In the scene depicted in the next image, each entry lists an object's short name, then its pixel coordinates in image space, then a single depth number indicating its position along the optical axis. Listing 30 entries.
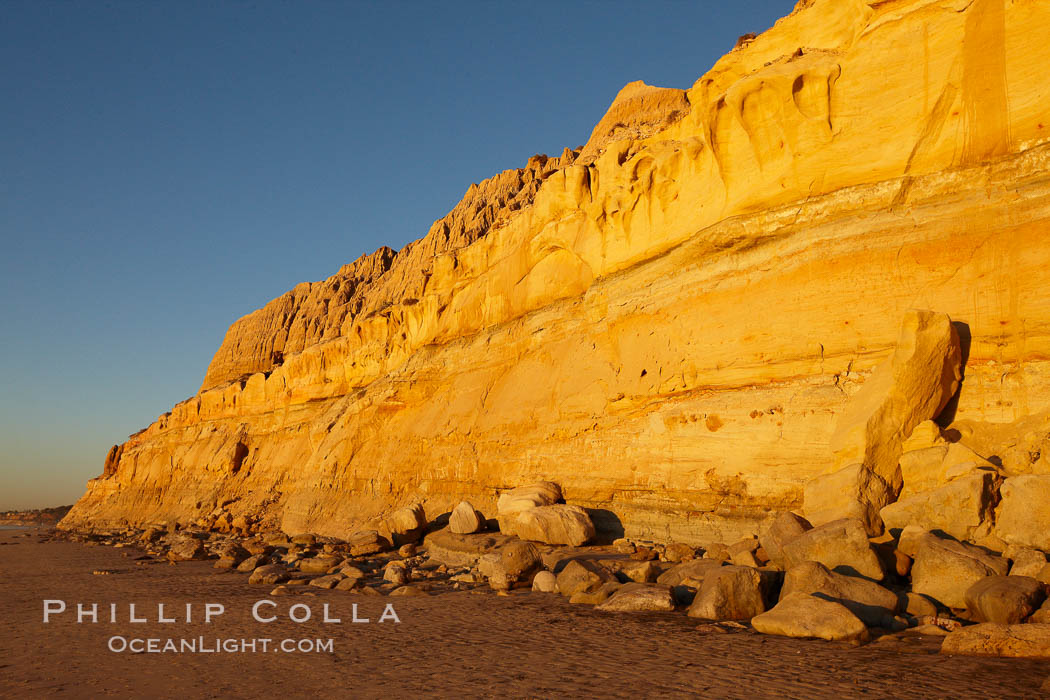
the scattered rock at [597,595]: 8.62
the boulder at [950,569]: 6.61
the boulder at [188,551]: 18.11
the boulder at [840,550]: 7.19
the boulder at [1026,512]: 6.92
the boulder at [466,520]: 14.27
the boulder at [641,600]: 7.79
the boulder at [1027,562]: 6.29
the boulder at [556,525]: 12.29
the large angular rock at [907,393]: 8.84
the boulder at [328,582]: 11.43
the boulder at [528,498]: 13.62
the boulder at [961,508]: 7.43
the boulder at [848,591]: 6.50
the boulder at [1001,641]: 5.26
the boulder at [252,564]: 14.96
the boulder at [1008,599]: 5.79
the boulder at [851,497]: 8.34
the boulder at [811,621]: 6.04
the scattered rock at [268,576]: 12.72
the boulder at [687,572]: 8.55
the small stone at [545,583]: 9.70
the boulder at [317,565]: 13.49
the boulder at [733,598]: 7.16
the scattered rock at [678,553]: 10.22
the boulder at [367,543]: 14.95
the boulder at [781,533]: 8.31
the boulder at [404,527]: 15.72
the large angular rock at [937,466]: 7.94
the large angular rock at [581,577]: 9.05
